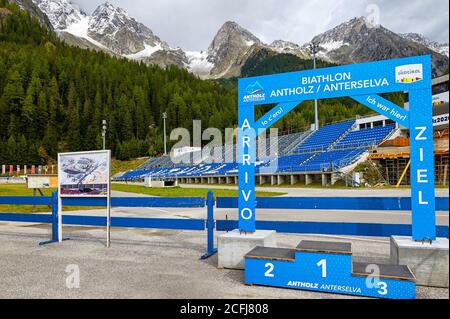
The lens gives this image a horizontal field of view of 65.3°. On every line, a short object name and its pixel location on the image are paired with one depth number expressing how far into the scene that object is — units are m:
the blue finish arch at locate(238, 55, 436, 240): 4.93
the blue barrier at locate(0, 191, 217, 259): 7.16
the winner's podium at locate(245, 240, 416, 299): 4.29
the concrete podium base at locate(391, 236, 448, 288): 4.69
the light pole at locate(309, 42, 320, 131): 47.28
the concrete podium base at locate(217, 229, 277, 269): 5.83
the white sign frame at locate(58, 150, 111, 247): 8.02
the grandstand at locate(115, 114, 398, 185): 34.03
